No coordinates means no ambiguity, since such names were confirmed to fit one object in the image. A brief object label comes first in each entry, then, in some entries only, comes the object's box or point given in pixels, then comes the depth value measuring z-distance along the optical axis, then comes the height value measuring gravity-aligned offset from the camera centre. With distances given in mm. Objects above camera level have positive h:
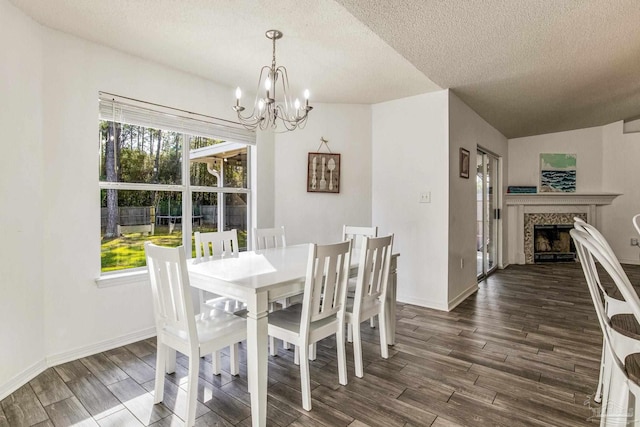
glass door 5055 -17
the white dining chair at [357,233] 3100 -202
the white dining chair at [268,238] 3066 -253
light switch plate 3736 +158
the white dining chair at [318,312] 1875 -609
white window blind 2670 +827
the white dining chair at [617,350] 1065 -515
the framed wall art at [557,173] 6258 +708
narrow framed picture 3953 +579
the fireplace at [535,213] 6129 -40
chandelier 2436 +1220
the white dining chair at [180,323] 1670 -641
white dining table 1699 -409
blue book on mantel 6145 +399
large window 2768 +319
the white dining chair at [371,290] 2227 -554
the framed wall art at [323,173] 4062 +466
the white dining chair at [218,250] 2322 -309
